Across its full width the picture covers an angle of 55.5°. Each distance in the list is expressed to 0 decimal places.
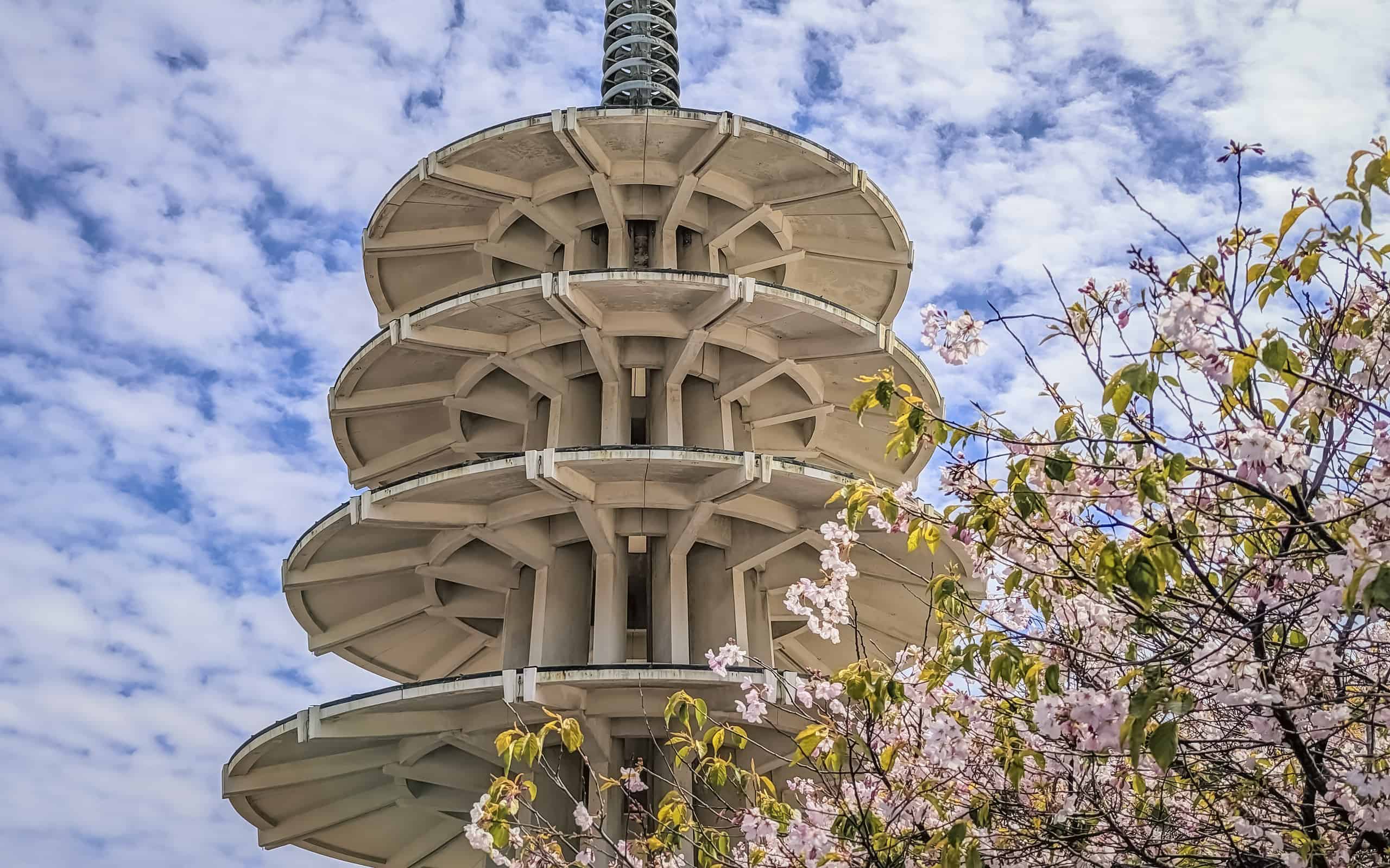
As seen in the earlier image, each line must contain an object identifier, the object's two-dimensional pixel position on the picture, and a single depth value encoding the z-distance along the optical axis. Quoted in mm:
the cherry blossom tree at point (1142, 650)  7383
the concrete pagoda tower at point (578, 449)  22812
